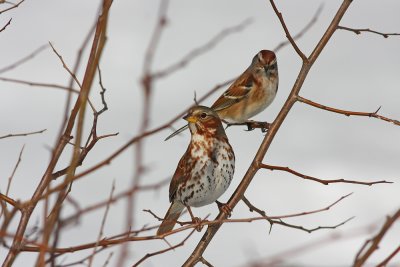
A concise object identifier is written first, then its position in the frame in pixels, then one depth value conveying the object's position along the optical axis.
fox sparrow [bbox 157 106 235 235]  9.51
